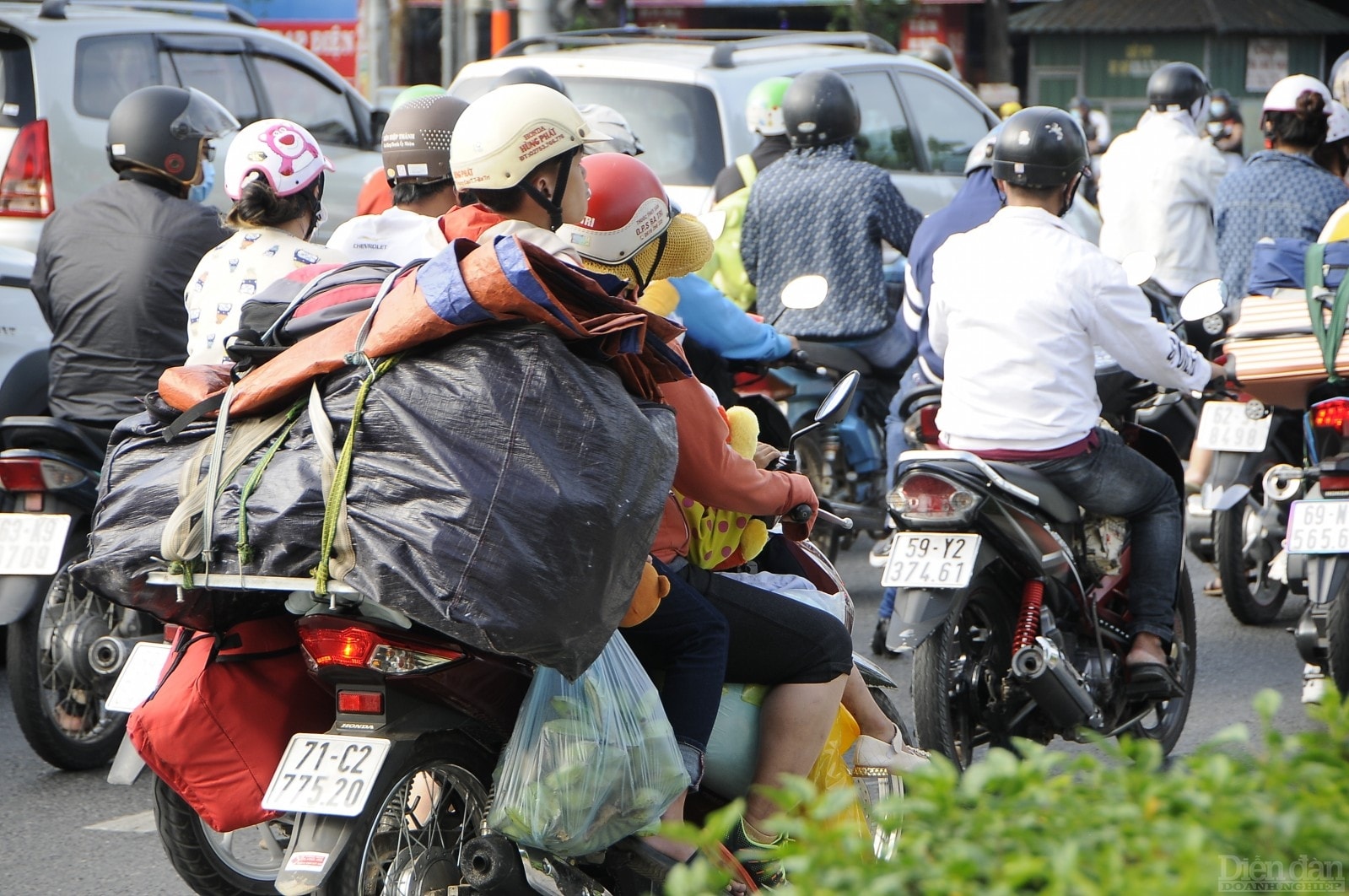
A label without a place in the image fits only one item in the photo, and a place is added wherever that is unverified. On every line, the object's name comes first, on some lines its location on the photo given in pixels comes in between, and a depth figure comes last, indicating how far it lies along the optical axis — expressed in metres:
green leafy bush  3.31
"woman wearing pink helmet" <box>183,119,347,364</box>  9.08
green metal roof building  60.56
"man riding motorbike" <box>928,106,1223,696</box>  9.39
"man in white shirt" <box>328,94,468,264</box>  10.63
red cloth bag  6.28
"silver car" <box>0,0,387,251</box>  17.94
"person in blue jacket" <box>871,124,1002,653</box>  12.86
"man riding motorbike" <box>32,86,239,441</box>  10.55
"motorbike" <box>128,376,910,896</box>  5.97
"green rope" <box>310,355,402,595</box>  5.56
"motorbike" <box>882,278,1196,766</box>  9.23
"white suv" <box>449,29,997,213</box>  18.11
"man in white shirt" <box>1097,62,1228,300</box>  17.53
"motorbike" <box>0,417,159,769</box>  10.12
